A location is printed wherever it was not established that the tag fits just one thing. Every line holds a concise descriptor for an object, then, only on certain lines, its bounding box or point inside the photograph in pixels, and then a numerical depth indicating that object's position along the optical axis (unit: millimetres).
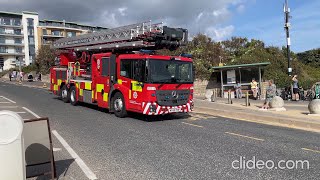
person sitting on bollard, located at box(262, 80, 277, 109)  11727
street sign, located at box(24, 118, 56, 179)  3704
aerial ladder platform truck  8669
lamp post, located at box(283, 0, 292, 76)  17251
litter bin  3127
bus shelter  17894
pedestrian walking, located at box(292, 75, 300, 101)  15588
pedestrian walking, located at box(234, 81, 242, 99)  17544
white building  72605
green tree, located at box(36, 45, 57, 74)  38506
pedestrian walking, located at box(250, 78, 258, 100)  16782
